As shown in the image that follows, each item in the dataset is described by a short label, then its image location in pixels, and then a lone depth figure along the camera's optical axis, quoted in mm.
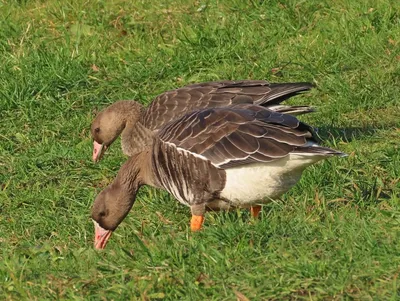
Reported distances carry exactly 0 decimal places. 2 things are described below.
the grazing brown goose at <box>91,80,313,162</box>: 17484
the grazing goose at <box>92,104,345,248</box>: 14094
